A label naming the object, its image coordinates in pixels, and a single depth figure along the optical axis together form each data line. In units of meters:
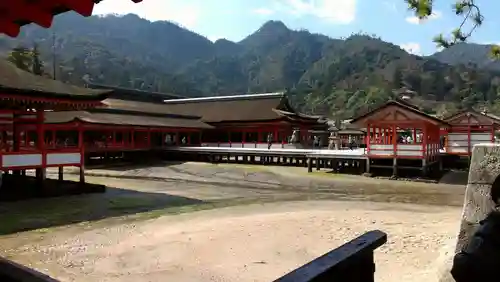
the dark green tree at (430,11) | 7.38
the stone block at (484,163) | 4.48
